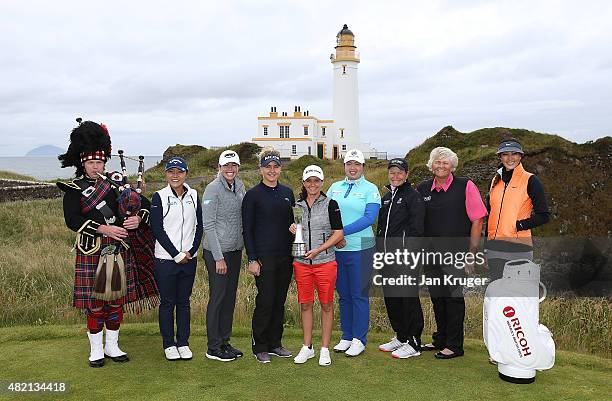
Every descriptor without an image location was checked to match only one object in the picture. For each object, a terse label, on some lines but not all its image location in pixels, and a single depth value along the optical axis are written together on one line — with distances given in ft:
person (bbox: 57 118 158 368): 16.51
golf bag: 15.40
